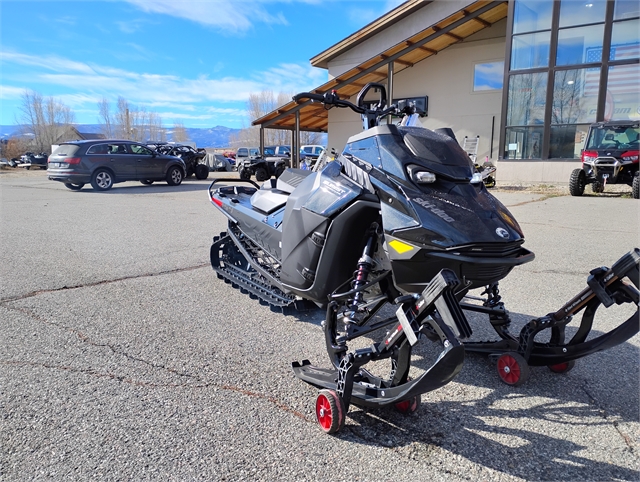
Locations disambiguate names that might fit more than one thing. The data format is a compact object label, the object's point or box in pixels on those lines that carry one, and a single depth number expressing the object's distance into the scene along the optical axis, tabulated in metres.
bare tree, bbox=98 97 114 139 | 96.12
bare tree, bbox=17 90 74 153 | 75.75
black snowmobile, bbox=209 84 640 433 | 2.21
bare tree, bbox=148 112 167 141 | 105.69
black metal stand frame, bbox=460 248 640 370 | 2.42
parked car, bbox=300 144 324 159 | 29.43
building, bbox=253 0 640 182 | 16.02
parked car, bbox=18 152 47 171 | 40.23
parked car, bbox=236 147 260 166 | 37.89
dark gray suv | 15.30
